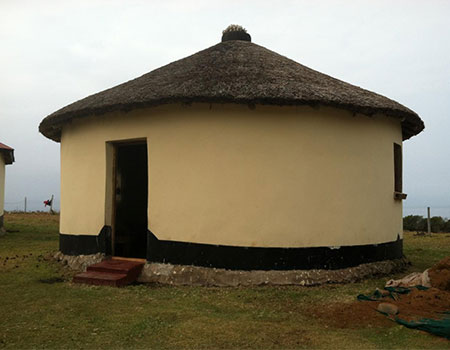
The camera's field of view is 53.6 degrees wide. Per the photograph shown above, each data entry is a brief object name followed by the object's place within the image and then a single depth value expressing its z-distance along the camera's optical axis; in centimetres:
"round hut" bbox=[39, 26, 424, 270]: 723
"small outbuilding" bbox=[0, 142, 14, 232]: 1645
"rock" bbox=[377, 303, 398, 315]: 516
